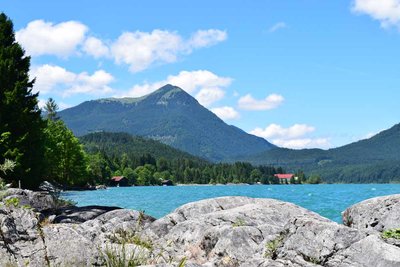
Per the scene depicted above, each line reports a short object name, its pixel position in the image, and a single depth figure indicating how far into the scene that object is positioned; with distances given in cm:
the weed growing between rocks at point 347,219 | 1625
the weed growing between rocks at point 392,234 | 895
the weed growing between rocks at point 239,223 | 1350
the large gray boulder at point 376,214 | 1453
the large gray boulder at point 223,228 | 1212
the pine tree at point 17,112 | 4331
